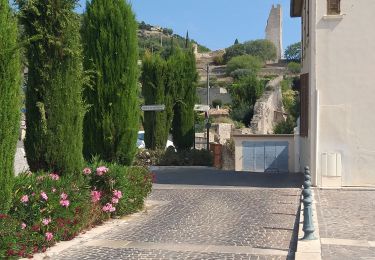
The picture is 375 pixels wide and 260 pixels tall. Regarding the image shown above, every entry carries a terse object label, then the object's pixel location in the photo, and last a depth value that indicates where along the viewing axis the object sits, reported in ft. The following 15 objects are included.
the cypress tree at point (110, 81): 38.52
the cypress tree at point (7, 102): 21.75
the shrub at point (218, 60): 406.62
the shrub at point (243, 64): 329.31
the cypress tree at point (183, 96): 87.20
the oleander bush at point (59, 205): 23.38
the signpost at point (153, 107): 69.67
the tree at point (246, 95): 166.20
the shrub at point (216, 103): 222.77
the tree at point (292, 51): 429.58
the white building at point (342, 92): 52.26
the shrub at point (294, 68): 301.30
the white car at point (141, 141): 104.94
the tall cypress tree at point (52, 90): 29.40
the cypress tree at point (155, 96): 85.25
